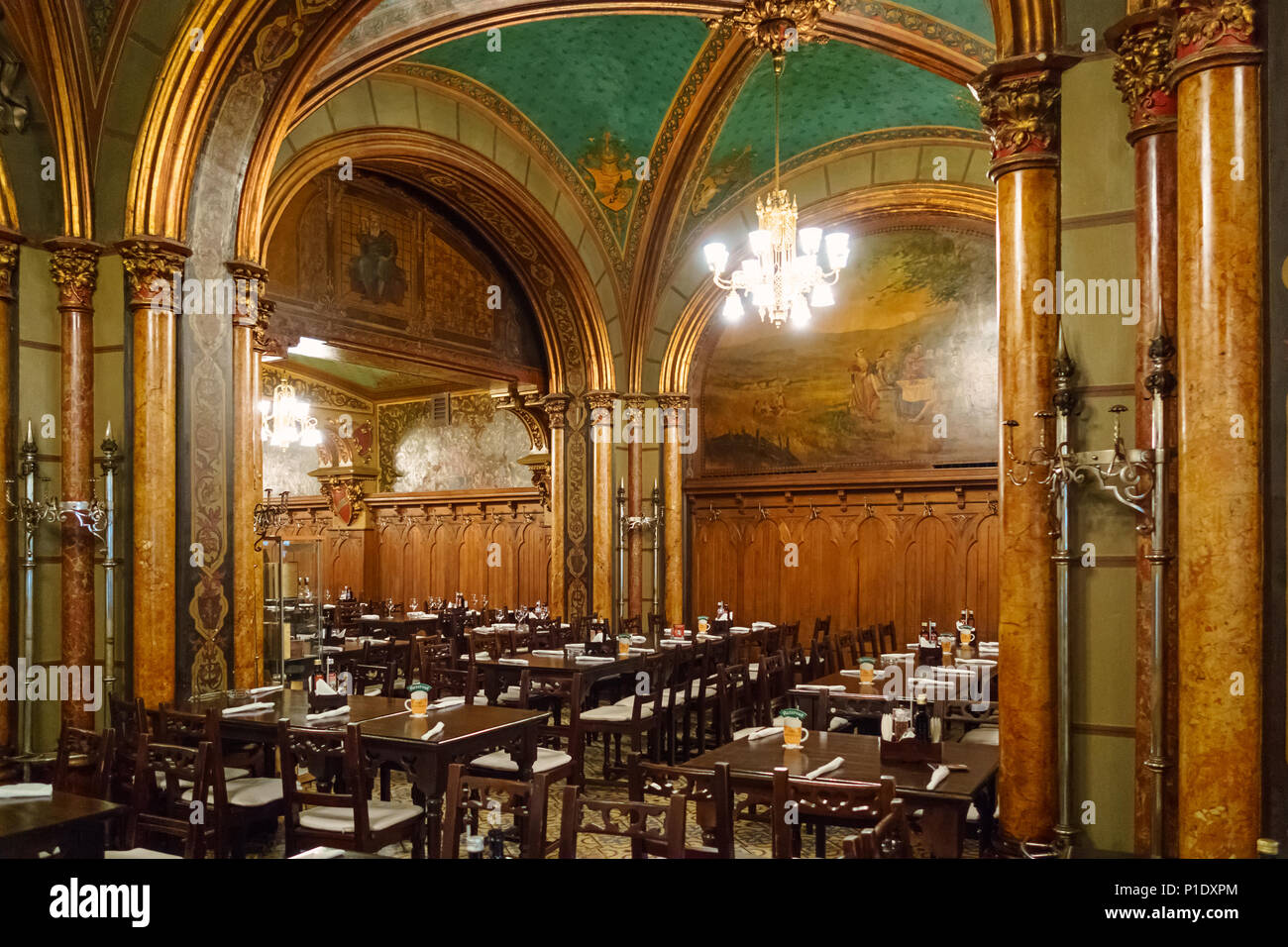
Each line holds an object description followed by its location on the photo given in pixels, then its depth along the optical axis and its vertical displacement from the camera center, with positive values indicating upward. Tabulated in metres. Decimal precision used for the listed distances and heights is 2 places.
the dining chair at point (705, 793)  3.76 -1.17
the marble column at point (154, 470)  6.68 +0.22
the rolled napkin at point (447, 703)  6.29 -1.28
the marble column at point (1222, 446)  3.16 +0.15
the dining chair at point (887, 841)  2.99 -1.06
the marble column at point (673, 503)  14.01 -0.07
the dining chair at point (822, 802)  3.58 -1.14
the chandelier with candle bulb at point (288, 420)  14.28 +1.19
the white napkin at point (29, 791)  4.09 -1.17
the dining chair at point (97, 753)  4.64 -1.16
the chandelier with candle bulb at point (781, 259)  8.77 +2.15
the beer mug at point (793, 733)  5.21 -1.22
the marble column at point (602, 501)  13.36 -0.03
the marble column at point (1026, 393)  4.14 +0.42
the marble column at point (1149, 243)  3.67 +0.94
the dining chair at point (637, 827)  3.43 -1.18
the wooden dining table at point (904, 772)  4.30 -1.29
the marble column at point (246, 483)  7.17 +0.13
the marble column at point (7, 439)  6.52 +0.42
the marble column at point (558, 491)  13.66 +0.11
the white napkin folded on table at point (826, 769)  4.53 -1.24
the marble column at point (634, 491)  13.58 +0.10
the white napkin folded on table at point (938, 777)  4.38 -1.23
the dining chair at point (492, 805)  3.73 -1.17
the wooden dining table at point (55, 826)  3.61 -1.18
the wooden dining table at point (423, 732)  5.20 -1.29
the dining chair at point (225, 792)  4.72 -1.55
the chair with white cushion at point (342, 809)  4.57 -1.47
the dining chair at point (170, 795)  4.52 -1.37
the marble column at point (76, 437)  6.67 +0.44
